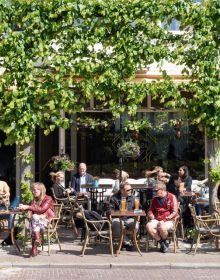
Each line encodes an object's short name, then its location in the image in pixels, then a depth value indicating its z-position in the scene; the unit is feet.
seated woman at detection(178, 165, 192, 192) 48.29
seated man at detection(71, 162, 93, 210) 50.05
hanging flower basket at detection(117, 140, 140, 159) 52.39
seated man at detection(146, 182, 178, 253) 38.78
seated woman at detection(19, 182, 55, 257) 37.47
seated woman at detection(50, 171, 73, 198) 49.29
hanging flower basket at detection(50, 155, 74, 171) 52.24
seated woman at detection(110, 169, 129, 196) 47.62
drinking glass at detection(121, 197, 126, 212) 39.11
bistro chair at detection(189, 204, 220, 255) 38.53
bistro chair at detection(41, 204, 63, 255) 38.45
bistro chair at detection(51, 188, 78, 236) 46.06
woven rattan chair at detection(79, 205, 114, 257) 37.88
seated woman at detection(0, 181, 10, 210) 43.91
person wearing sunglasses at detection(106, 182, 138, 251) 39.40
